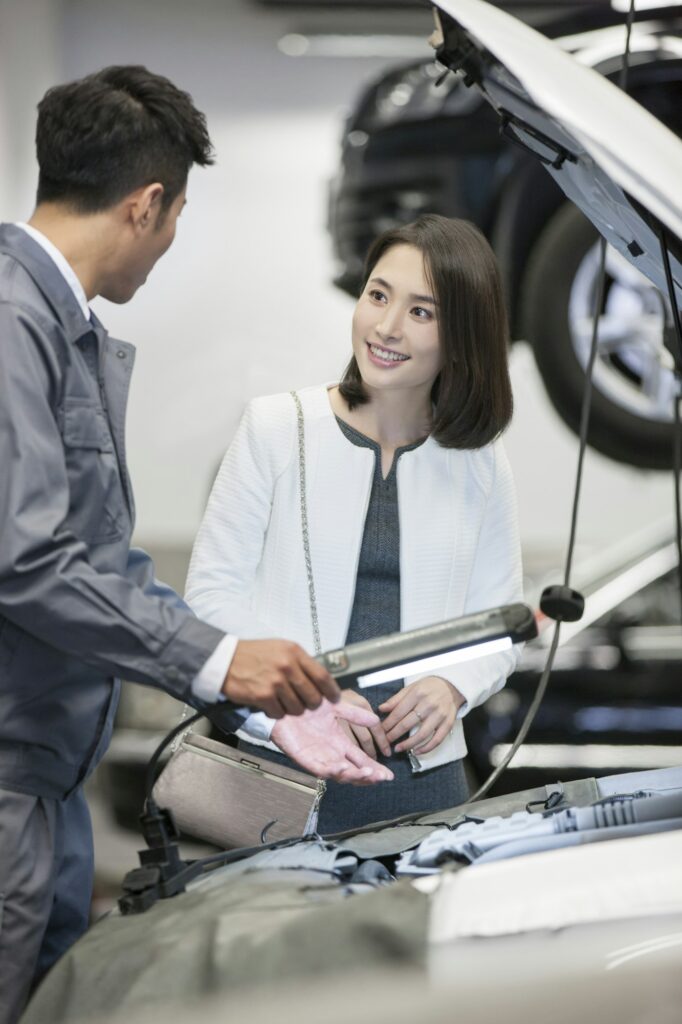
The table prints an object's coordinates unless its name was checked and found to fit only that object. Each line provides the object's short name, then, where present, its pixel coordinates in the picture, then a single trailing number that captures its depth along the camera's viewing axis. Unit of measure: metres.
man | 3.62
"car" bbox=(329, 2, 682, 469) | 6.81
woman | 4.13
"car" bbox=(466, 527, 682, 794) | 6.07
